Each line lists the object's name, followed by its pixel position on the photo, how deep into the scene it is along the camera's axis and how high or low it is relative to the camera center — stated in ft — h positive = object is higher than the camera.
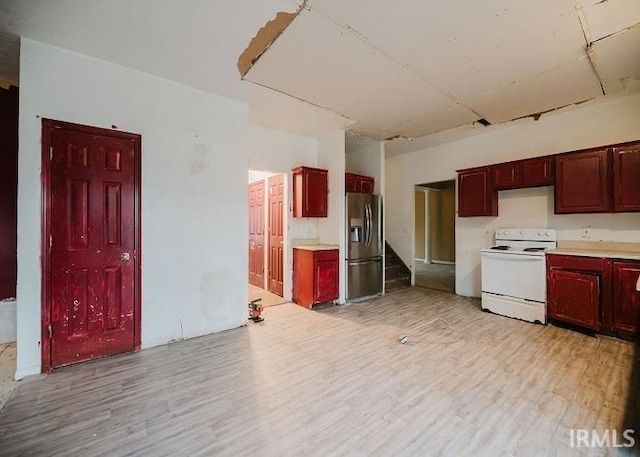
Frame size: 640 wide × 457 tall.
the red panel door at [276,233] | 16.25 -0.18
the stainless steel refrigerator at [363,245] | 15.60 -0.91
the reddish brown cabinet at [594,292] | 9.89 -2.53
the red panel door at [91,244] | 8.22 -0.44
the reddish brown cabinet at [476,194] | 14.92 +2.04
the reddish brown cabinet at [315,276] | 14.39 -2.53
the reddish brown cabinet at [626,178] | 10.34 +2.01
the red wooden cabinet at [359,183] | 16.57 +2.97
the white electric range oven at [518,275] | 11.94 -2.17
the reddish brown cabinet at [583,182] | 11.10 +2.03
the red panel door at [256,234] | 18.47 -0.26
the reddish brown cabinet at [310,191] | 15.12 +2.23
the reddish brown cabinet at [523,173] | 12.81 +2.82
